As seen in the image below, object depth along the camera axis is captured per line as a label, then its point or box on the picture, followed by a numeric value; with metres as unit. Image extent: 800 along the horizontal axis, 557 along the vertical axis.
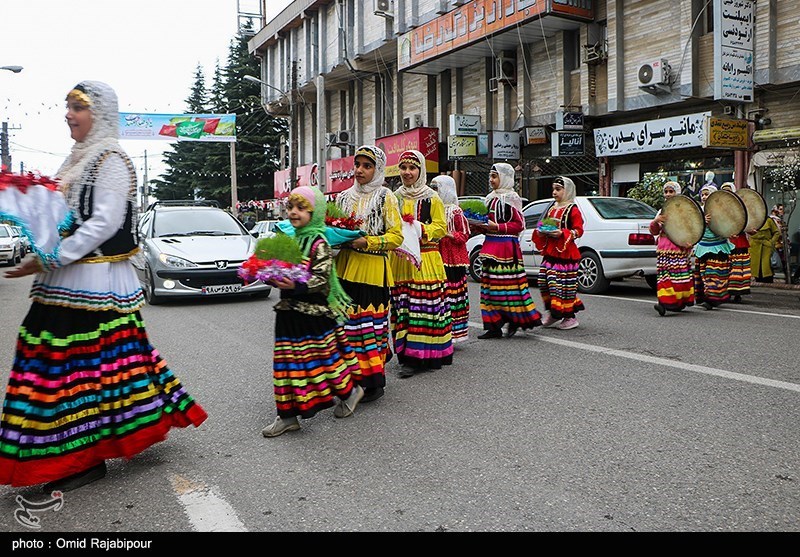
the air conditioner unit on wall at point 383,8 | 27.14
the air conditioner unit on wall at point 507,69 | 22.72
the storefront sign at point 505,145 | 22.27
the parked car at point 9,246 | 25.34
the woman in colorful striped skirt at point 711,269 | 10.39
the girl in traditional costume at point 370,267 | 5.33
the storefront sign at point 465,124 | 23.17
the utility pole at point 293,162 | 31.65
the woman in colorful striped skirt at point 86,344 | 3.53
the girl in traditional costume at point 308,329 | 4.53
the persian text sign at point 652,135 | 16.44
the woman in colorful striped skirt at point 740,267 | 11.09
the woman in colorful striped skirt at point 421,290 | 6.31
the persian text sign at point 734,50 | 14.84
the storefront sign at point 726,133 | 15.11
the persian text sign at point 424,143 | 25.42
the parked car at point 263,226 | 25.61
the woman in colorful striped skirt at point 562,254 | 8.45
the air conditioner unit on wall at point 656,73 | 17.14
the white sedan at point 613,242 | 11.98
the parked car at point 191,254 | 11.35
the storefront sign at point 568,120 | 19.55
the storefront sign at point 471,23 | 19.31
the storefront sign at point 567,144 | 19.83
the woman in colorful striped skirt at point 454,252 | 7.33
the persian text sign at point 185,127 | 39.38
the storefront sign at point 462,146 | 22.97
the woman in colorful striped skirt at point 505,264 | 7.83
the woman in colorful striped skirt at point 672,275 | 9.55
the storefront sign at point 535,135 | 21.19
